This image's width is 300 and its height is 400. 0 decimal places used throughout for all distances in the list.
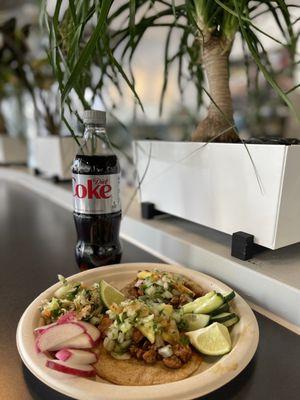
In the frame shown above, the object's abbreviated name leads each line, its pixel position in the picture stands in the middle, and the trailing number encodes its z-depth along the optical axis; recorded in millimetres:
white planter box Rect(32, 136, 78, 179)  1198
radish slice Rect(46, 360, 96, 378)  351
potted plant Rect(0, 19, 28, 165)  1566
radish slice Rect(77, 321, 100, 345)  395
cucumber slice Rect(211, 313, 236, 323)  439
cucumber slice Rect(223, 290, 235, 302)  463
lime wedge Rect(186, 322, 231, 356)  393
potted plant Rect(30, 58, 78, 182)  1218
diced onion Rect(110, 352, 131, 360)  392
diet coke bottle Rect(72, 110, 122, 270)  564
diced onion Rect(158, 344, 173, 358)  381
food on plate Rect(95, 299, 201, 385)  368
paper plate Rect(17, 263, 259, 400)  328
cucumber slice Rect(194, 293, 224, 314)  442
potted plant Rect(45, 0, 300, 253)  494
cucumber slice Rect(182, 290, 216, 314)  449
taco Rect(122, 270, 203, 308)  479
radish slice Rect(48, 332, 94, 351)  376
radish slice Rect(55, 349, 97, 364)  359
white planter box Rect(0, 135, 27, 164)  1967
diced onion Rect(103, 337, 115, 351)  396
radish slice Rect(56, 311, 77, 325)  406
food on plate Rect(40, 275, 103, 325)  434
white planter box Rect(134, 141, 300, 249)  496
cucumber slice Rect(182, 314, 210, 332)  426
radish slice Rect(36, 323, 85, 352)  377
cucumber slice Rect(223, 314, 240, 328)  440
